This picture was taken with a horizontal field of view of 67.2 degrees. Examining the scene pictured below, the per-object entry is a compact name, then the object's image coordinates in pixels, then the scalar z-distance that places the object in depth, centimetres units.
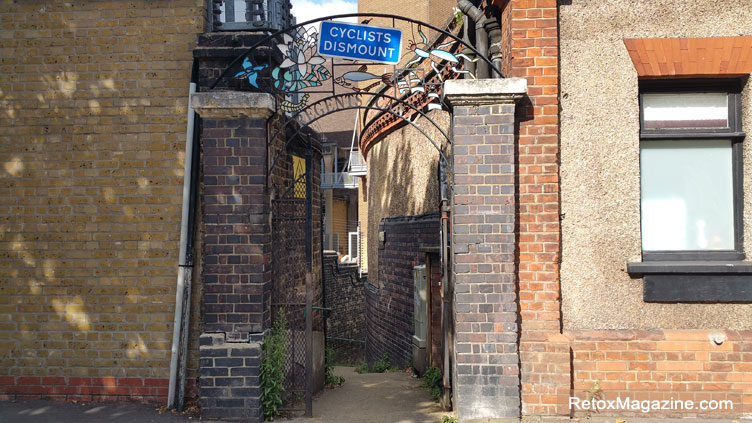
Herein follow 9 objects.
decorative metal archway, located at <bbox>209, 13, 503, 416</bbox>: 573
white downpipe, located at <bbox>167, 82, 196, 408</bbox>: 581
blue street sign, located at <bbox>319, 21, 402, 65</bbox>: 558
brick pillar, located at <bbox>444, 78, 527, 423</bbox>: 521
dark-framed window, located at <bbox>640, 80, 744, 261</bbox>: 549
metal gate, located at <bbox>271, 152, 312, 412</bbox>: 591
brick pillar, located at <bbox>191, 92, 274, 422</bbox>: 545
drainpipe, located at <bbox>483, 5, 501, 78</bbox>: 586
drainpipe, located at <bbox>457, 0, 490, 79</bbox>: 593
